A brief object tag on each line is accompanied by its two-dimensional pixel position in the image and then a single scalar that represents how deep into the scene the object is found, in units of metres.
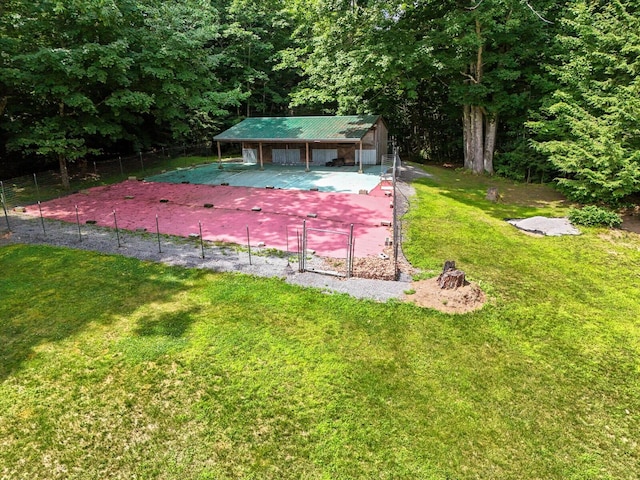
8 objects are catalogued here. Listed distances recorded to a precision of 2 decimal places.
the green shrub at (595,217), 13.87
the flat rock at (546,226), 13.48
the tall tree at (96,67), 16.58
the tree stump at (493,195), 18.17
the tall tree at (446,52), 19.02
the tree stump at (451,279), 8.50
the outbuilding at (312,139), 23.66
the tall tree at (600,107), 13.73
